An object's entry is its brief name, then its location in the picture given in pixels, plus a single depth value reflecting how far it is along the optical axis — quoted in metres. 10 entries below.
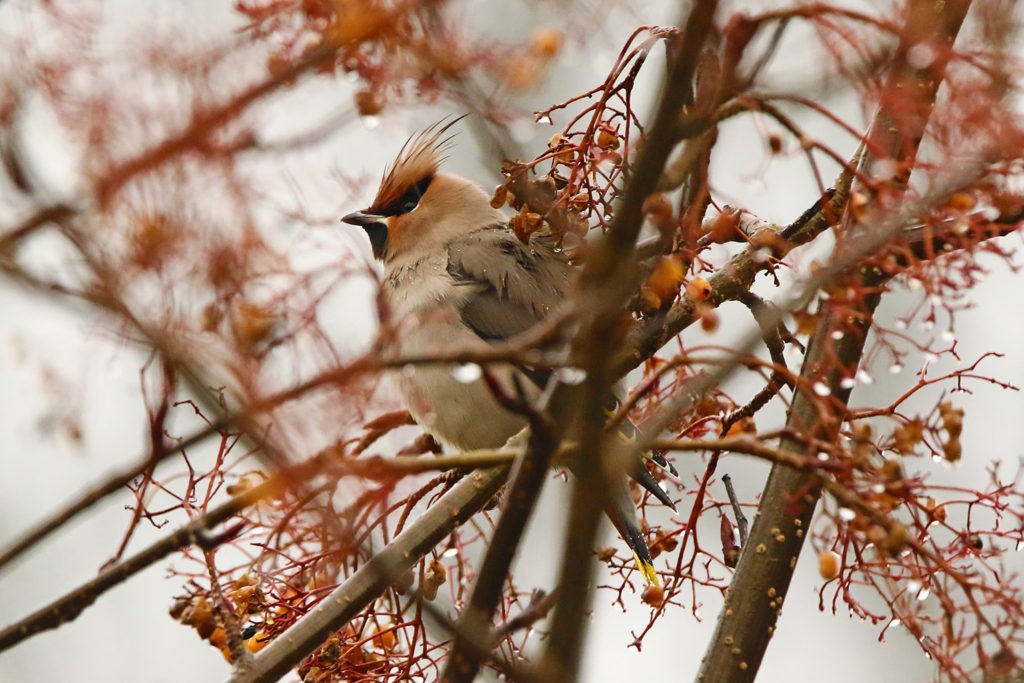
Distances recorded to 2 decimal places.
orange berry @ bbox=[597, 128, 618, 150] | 5.14
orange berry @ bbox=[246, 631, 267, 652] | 5.21
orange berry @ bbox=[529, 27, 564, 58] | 3.89
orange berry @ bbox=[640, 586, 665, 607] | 5.16
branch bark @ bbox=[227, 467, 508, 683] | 4.57
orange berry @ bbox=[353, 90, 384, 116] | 4.15
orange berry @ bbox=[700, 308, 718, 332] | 3.66
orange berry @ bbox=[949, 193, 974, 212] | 3.50
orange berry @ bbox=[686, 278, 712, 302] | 4.37
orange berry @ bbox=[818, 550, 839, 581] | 4.20
